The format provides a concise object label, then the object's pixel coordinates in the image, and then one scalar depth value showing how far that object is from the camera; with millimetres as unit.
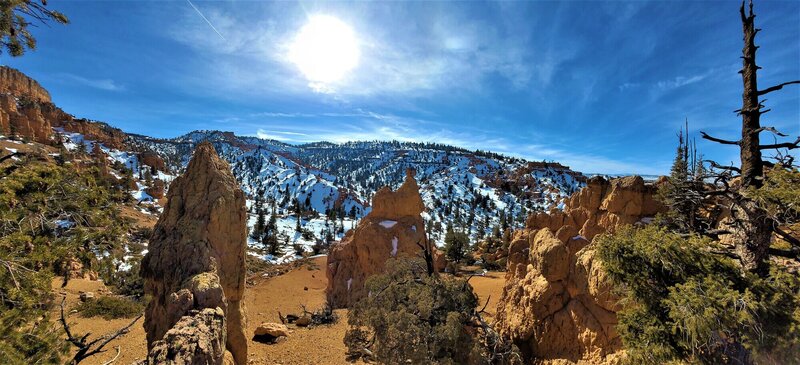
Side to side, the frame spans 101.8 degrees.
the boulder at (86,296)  17594
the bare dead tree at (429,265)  12312
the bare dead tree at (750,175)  5281
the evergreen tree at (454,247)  38250
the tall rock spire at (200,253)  7152
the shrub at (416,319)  8906
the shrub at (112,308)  15628
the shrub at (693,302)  4699
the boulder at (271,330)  13719
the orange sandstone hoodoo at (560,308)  8664
